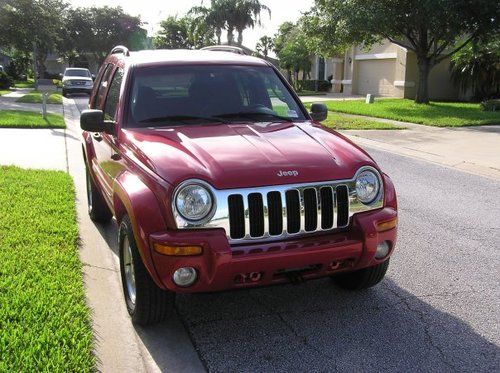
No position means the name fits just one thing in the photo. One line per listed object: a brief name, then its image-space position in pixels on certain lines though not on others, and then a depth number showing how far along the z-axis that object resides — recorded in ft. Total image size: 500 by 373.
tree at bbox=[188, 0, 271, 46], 156.04
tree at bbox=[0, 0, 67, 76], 88.48
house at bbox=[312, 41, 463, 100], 103.46
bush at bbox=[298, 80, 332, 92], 142.20
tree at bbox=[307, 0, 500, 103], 61.26
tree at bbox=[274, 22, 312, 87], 134.51
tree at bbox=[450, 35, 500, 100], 92.02
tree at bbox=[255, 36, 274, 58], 191.11
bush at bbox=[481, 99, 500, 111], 71.97
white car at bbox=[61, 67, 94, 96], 95.14
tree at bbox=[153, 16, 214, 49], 232.94
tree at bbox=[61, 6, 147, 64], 199.41
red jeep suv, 10.68
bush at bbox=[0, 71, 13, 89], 113.98
